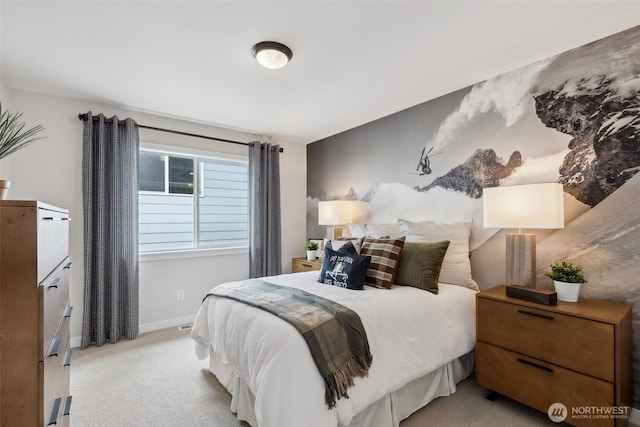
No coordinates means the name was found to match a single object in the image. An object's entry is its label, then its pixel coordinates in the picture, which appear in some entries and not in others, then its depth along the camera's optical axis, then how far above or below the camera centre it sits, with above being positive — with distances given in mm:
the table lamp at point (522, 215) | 1920 -15
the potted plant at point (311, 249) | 3977 -497
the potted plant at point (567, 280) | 1884 -430
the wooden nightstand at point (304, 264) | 3722 -679
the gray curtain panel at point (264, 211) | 4055 +22
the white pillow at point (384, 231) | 2984 -187
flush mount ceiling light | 2029 +1110
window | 3539 +143
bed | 1404 -826
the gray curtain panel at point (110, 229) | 2990 -169
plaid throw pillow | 2307 -384
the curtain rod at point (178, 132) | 2991 +964
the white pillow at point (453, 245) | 2465 -275
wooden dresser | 903 -329
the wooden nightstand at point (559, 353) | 1583 -835
